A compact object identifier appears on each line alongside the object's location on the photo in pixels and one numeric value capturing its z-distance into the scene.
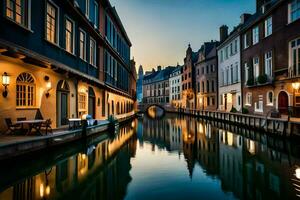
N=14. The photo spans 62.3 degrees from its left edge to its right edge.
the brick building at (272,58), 21.09
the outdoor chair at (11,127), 10.80
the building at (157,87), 92.06
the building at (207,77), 49.31
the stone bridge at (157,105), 82.24
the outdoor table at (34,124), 10.99
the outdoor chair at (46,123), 12.04
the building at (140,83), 143.52
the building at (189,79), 63.83
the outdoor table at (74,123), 14.75
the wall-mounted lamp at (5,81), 10.68
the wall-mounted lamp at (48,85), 13.82
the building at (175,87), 78.22
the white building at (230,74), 35.00
